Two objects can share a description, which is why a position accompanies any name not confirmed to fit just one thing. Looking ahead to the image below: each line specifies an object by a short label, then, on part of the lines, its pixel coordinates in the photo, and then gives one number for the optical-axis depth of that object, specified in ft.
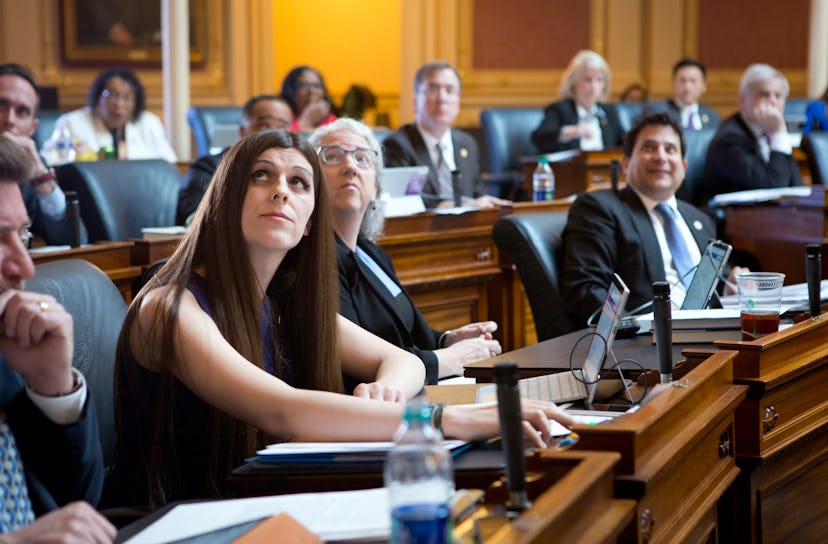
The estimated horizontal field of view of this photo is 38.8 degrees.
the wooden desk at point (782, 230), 16.21
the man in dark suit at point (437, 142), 18.76
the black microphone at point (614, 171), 16.70
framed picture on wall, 31.78
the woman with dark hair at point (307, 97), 21.63
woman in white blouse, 21.04
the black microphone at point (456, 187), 17.43
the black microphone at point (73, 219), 12.59
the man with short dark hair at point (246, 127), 15.46
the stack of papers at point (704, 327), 9.34
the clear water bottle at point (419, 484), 4.03
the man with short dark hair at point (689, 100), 27.73
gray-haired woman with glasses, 10.00
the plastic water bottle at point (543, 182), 19.34
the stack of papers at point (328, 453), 5.88
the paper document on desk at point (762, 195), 16.90
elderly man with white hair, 20.22
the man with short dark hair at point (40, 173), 14.48
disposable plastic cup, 8.68
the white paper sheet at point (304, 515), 4.76
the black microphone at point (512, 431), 5.03
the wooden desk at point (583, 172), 21.80
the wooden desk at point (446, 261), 15.08
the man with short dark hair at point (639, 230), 11.91
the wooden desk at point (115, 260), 11.71
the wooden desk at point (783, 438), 8.02
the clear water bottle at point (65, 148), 19.44
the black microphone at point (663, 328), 7.63
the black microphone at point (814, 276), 9.50
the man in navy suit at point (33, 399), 5.27
